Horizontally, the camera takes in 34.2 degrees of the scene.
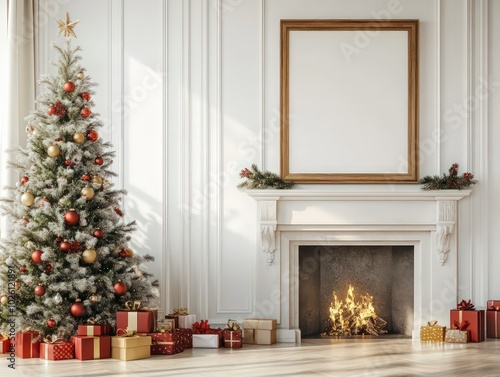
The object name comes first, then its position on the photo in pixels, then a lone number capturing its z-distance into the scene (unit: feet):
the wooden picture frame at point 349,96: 24.03
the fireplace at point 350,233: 23.61
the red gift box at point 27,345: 19.62
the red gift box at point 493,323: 23.63
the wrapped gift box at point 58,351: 19.31
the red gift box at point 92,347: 19.34
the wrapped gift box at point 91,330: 19.65
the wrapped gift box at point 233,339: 22.03
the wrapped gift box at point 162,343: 20.44
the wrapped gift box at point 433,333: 23.00
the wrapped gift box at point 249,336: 22.91
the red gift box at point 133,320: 20.10
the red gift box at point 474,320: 22.97
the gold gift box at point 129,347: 19.38
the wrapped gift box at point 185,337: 21.16
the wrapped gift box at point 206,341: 21.98
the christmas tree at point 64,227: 19.89
